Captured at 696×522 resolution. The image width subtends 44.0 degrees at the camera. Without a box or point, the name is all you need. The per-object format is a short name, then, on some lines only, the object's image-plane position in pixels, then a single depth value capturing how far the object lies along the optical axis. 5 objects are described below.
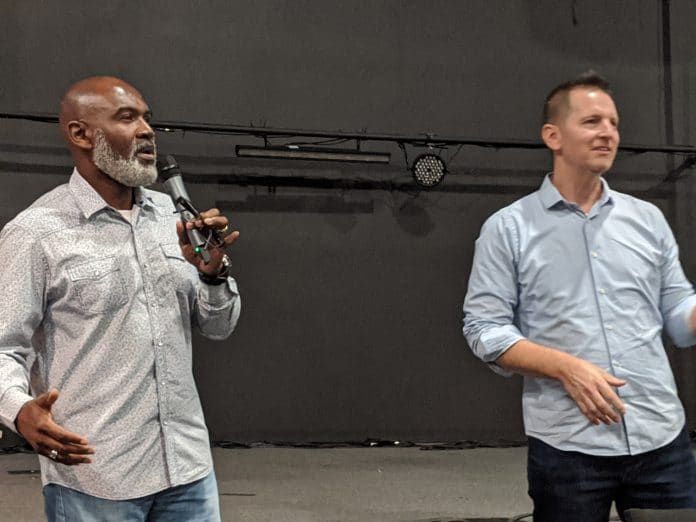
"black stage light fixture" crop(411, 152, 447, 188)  6.44
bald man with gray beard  1.59
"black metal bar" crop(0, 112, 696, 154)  6.13
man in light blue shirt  1.78
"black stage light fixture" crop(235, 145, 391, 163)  6.18
